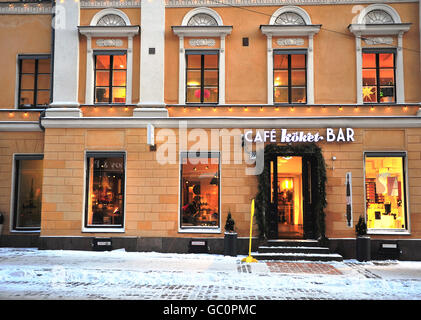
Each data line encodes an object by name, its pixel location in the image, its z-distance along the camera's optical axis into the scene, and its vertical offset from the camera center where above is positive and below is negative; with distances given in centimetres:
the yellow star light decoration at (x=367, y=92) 1273 +350
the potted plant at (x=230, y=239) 1192 -145
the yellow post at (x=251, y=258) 1116 -193
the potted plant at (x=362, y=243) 1162 -152
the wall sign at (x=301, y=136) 1234 +193
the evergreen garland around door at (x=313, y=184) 1207 +33
